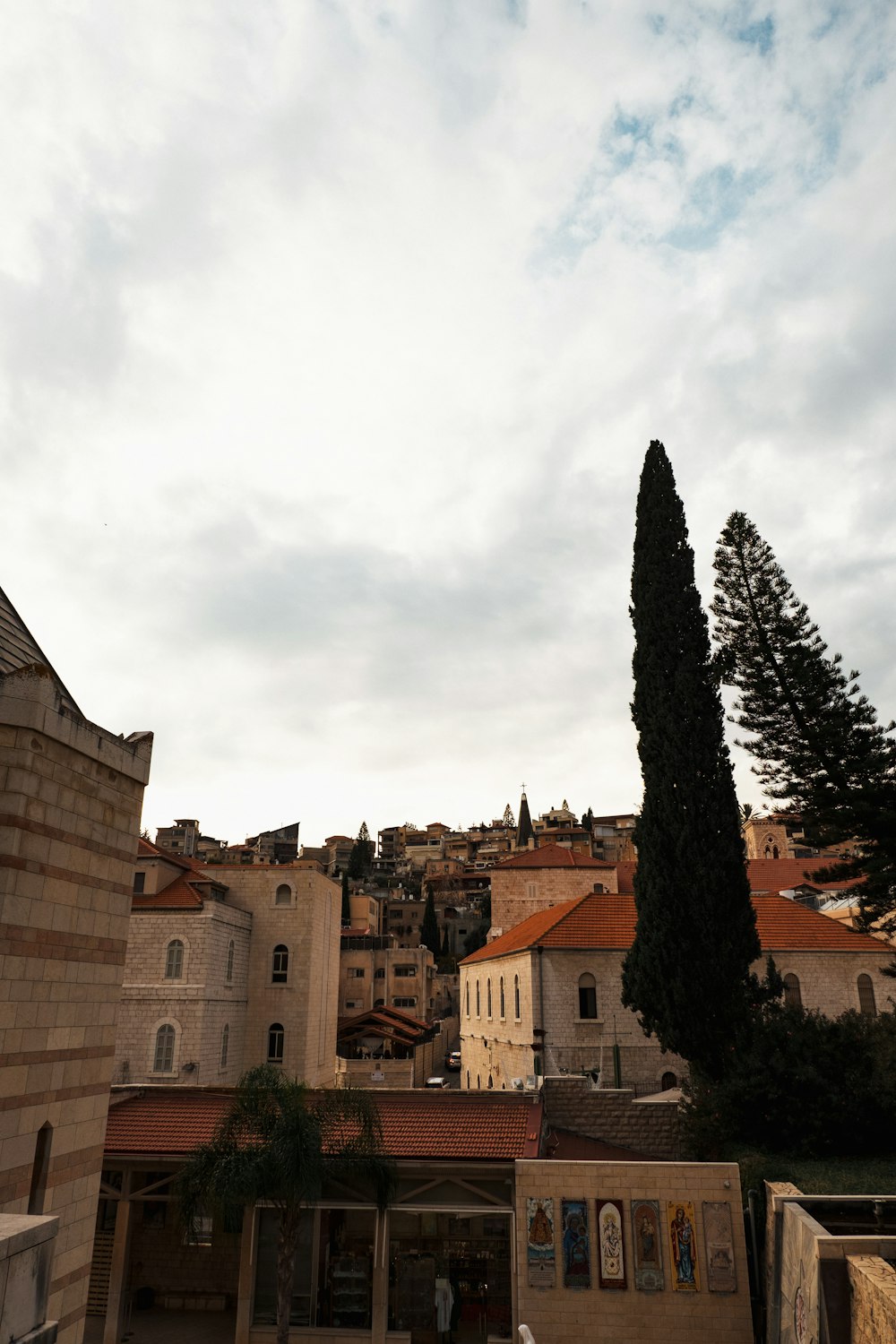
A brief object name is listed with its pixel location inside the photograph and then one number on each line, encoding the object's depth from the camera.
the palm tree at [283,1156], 12.99
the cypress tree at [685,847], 19.25
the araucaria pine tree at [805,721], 19.39
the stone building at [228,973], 27.30
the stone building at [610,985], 26.22
